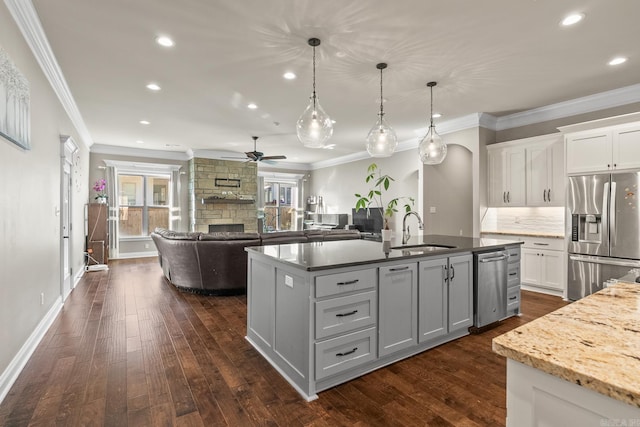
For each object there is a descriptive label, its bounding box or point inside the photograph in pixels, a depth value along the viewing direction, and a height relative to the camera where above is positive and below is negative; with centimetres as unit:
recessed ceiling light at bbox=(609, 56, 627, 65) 337 +167
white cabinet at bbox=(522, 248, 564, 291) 457 -83
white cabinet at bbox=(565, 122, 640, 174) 381 +83
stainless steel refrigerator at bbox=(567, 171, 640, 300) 379 -20
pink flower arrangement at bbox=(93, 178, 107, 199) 709 +61
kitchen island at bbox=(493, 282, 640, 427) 66 -36
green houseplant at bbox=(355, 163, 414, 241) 344 -12
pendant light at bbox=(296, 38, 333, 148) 297 +87
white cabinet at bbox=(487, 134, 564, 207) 468 +66
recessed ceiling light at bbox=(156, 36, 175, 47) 295 +166
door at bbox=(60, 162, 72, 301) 421 -28
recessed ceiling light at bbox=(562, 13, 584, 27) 262 +167
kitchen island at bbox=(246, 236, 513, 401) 217 -74
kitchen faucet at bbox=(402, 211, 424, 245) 352 -29
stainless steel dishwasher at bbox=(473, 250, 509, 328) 322 -78
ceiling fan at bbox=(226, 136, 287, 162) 677 +126
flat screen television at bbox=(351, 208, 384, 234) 838 -18
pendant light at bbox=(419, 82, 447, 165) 378 +79
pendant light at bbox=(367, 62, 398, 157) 346 +83
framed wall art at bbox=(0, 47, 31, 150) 214 +83
